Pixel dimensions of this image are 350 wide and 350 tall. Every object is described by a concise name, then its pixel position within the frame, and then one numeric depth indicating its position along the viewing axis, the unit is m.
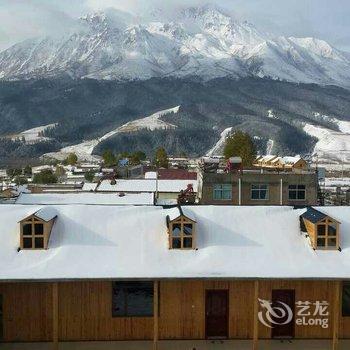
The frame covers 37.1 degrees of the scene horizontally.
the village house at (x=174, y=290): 20.73
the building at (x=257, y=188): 47.09
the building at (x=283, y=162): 84.21
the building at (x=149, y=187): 51.47
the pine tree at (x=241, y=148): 101.81
